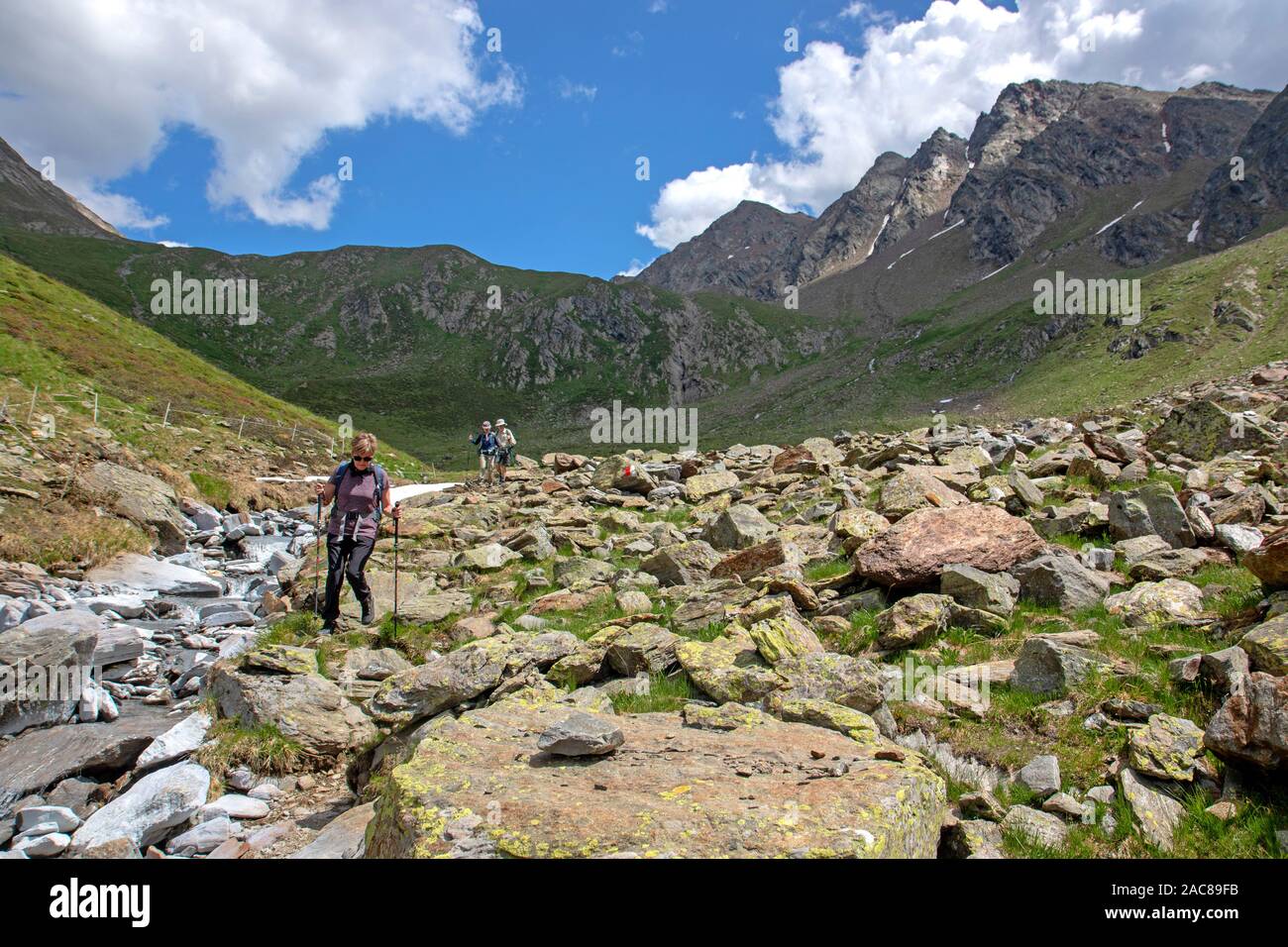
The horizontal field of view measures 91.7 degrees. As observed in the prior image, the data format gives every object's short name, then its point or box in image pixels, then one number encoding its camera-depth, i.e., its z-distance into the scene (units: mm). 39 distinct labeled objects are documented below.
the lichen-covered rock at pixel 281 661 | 8938
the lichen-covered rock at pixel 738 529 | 15000
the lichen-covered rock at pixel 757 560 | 12406
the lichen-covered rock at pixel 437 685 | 7371
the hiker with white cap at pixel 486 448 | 29547
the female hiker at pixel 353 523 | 11391
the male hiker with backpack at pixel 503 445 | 31062
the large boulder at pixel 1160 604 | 7746
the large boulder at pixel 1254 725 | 4375
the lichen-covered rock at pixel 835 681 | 6688
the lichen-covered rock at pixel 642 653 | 8484
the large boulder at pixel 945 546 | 9930
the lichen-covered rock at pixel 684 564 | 13148
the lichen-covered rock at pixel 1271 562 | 7004
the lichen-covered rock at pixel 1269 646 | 5422
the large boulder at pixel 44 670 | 8320
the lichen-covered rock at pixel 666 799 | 3867
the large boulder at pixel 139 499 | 19234
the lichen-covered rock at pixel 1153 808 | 4449
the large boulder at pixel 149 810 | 5797
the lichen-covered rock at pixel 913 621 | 8445
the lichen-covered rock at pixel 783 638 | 8125
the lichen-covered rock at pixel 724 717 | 6250
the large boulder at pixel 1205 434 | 16312
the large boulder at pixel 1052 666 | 6535
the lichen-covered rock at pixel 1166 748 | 4906
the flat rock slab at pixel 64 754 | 6789
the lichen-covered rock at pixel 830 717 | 6031
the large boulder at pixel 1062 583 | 8773
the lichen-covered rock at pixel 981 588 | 8859
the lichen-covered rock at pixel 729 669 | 7277
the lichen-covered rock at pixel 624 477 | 24322
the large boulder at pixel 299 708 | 7680
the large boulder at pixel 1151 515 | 10320
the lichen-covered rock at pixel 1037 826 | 4527
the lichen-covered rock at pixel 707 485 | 22375
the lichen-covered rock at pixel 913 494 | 13795
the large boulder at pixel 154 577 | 15601
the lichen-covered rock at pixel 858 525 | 12641
